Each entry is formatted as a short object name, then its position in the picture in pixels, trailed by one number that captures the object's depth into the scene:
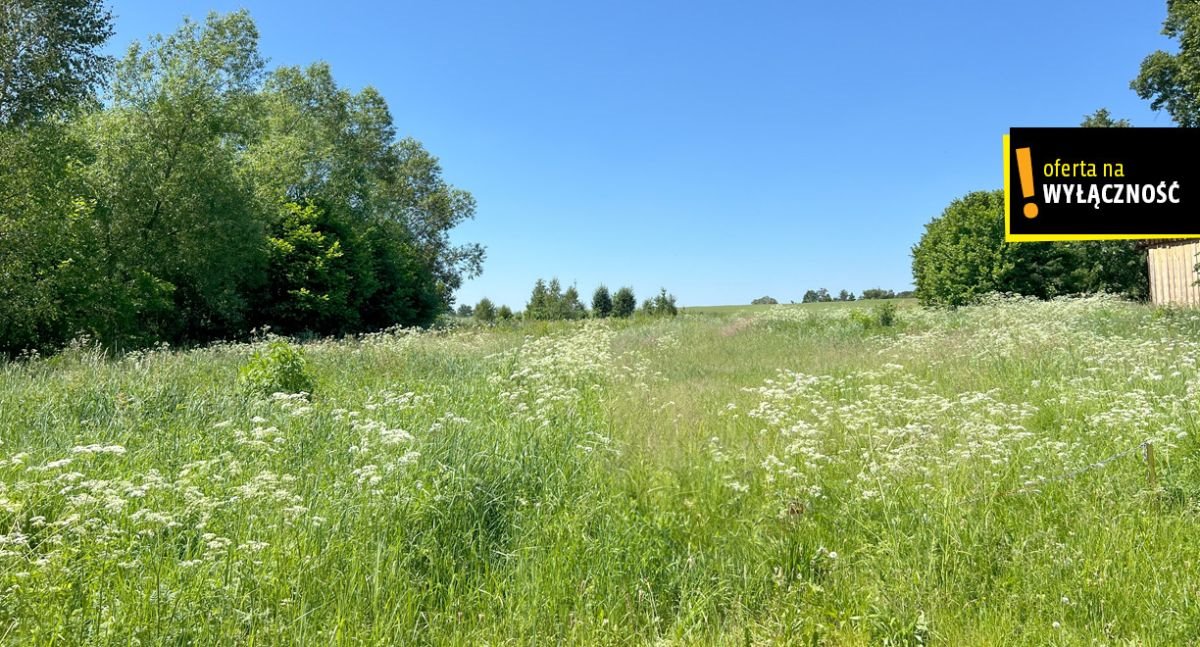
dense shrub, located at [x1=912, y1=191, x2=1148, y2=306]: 30.95
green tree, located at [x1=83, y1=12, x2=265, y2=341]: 18.05
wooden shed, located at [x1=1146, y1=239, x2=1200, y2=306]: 20.09
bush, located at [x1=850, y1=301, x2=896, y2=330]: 19.61
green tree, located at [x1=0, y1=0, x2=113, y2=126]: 14.37
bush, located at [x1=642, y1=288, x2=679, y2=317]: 36.24
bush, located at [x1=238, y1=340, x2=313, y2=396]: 7.12
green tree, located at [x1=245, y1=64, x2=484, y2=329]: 27.84
